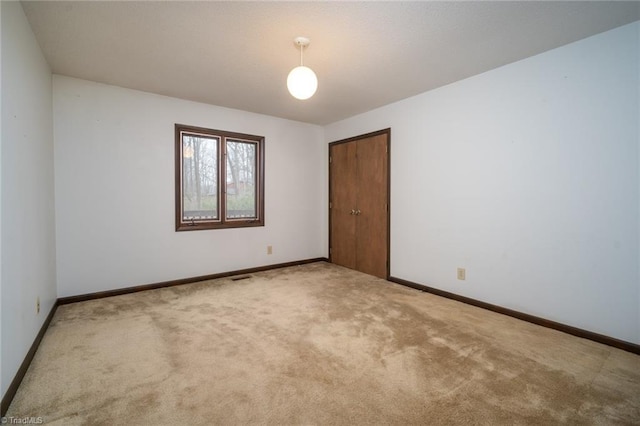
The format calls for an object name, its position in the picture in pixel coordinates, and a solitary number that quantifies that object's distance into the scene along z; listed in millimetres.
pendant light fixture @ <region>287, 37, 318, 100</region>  2281
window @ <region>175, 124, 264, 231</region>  4004
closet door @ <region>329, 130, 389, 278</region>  4246
